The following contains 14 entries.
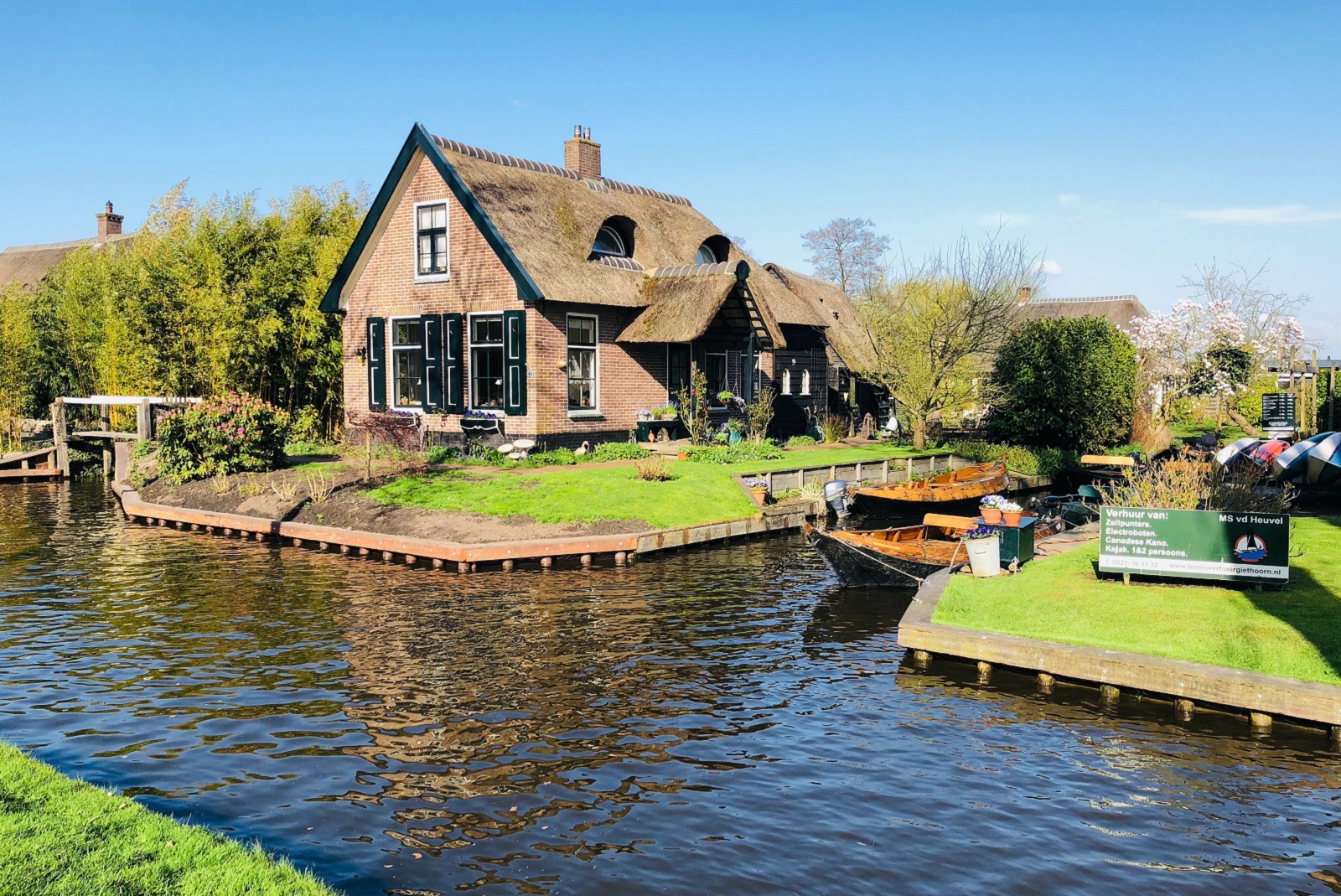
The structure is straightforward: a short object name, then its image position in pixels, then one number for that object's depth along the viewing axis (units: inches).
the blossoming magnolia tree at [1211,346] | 1405.0
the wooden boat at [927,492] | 938.1
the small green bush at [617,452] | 1024.9
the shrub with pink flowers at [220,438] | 943.0
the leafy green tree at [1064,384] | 1268.5
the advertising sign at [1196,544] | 489.1
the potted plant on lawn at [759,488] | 899.4
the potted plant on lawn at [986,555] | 557.9
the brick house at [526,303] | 1033.5
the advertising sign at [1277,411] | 1033.5
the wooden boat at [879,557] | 625.0
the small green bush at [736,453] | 1026.7
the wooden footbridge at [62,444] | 1146.0
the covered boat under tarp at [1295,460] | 775.7
